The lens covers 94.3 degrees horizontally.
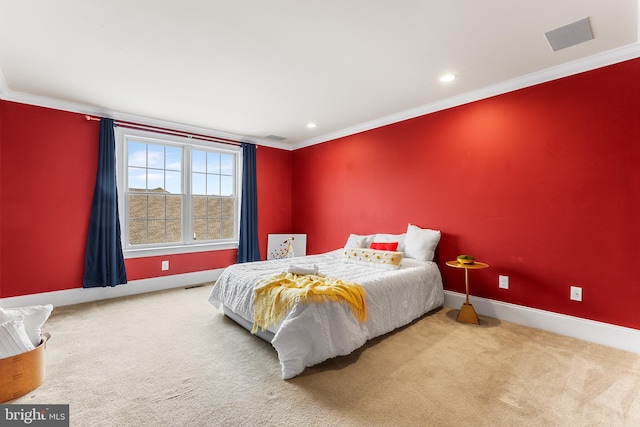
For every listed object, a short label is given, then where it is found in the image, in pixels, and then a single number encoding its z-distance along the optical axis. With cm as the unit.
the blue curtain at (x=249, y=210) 521
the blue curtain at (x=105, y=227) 387
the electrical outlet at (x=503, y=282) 319
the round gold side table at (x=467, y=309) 307
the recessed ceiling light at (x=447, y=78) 299
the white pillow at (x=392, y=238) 385
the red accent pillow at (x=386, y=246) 372
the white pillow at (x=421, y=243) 358
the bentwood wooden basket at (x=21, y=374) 182
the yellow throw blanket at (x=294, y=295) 232
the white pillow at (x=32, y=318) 206
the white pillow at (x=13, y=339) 184
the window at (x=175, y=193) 433
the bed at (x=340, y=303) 218
